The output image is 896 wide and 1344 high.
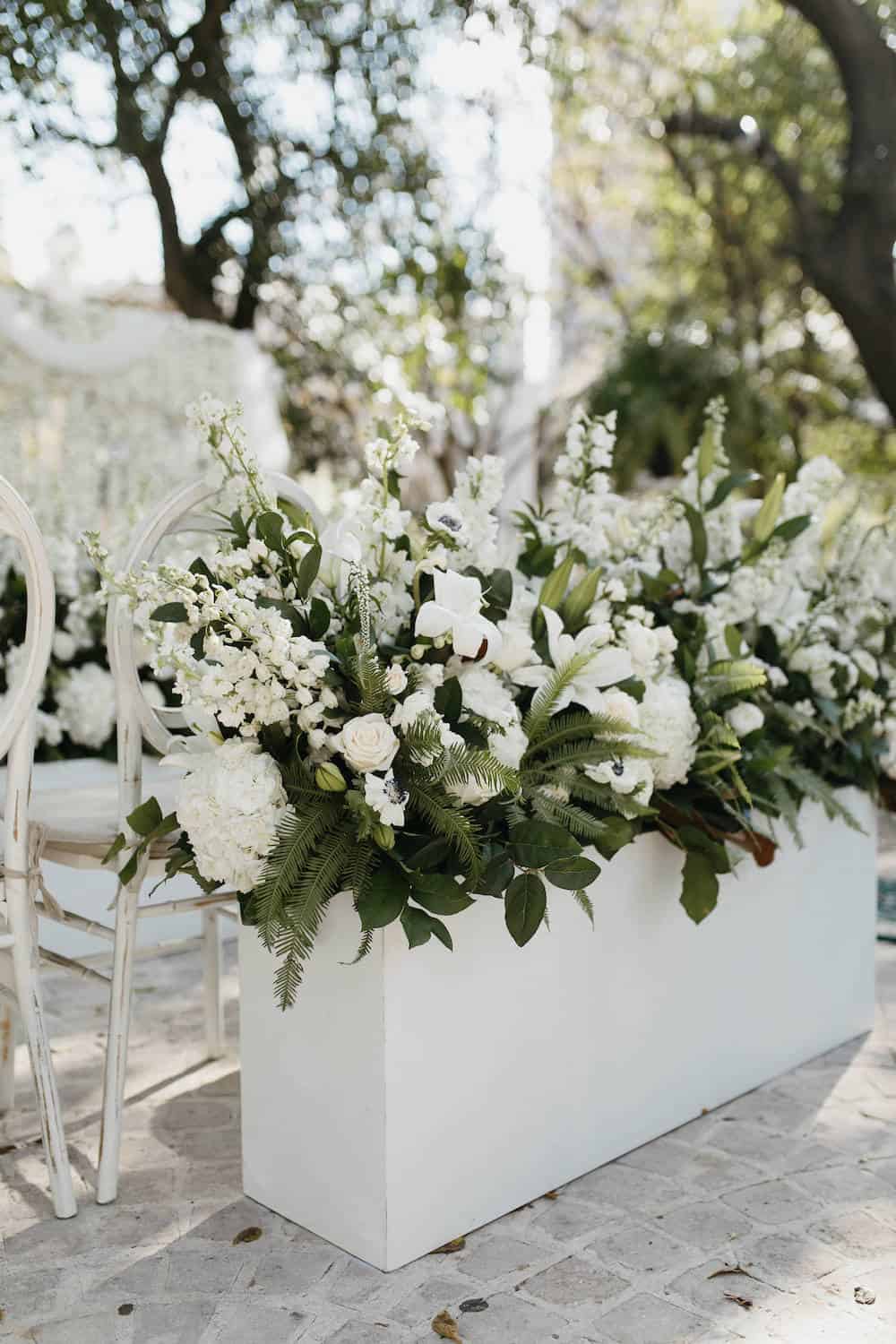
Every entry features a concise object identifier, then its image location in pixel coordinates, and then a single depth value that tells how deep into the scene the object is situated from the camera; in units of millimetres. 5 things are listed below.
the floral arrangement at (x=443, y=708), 1522
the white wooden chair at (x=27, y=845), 1727
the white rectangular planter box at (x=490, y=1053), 1661
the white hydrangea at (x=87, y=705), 3084
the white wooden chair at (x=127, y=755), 1842
